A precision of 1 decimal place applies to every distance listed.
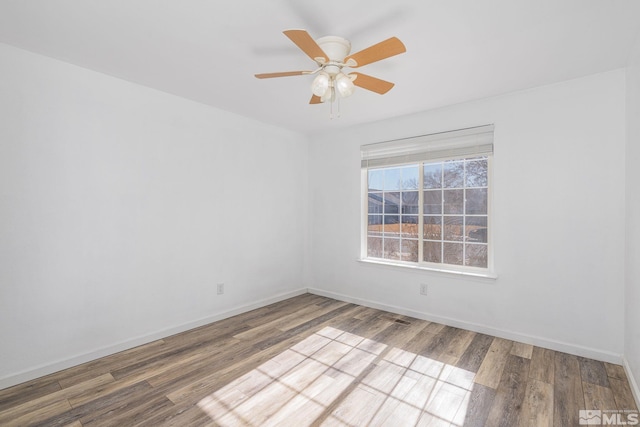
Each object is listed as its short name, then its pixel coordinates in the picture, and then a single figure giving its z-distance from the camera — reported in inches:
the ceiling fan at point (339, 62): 68.4
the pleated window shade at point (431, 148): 126.0
